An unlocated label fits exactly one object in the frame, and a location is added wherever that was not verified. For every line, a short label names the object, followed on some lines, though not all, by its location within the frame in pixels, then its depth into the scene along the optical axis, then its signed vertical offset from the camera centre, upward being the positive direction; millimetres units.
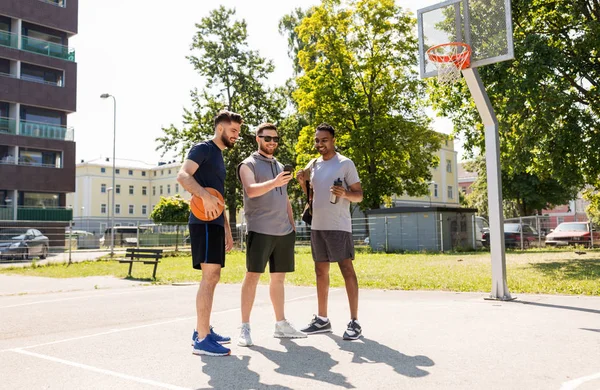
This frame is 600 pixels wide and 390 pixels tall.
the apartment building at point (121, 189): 78938 +6448
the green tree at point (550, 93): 15312 +4057
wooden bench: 14250 -693
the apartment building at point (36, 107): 34594 +8434
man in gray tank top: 5168 -19
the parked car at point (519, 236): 27125 -541
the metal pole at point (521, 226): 26695 -51
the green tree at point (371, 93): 32594 +8467
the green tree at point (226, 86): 37781 +10266
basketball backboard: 8367 +3381
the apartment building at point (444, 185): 64375 +5242
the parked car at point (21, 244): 21641 -560
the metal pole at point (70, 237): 21728 -277
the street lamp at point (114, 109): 40553 +9707
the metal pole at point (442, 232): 25141 -267
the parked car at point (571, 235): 25344 -488
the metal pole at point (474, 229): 26562 -149
